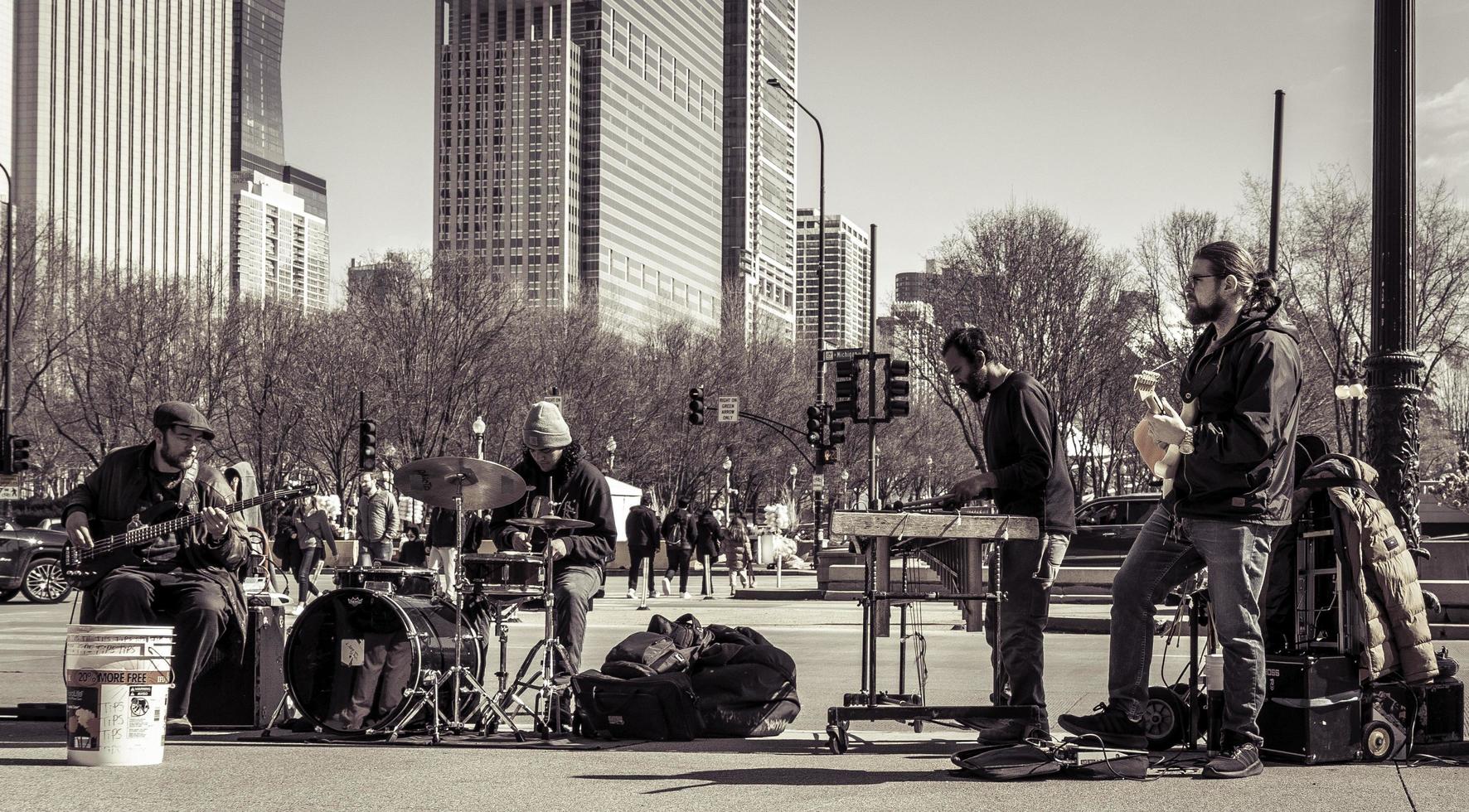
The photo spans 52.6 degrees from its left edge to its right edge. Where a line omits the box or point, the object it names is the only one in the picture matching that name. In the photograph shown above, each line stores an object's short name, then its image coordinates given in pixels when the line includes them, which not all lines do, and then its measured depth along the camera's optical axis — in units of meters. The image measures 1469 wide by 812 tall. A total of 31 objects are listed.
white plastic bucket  7.04
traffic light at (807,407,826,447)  35.41
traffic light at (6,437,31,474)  35.12
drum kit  7.93
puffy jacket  6.60
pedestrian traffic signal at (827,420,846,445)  35.34
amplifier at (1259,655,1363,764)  6.59
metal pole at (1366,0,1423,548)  10.84
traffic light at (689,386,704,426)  38.94
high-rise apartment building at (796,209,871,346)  156.60
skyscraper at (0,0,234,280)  121.56
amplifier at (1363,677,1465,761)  6.76
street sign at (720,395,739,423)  45.92
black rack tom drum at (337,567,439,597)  8.32
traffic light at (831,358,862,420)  30.75
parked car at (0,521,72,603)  24.22
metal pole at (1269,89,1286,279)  23.43
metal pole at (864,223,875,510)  31.30
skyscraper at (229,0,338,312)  58.75
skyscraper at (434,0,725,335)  182.62
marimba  7.17
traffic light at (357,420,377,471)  30.39
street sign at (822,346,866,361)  31.16
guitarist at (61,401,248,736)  8.03
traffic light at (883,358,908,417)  28.11
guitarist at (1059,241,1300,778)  6.27
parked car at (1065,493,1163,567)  26.81
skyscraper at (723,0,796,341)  67.31
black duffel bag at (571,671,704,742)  7.93
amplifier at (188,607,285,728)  8.40
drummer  8.45
